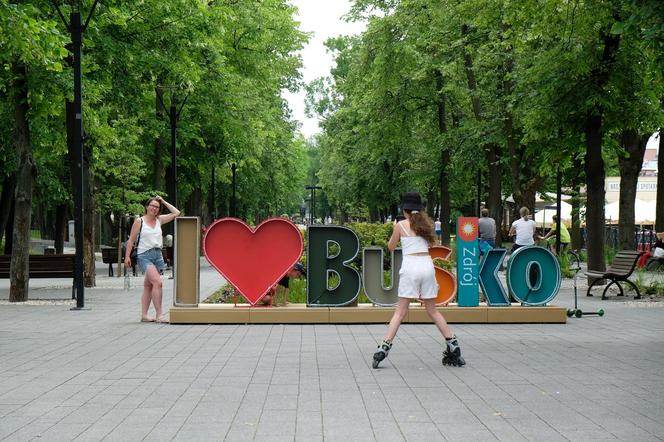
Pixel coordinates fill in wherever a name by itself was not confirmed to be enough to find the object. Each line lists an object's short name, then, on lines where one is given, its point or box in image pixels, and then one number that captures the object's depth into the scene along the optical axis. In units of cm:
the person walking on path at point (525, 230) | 2222
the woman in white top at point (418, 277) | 967
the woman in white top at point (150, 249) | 1423
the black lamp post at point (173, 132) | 2947
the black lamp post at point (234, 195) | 5051
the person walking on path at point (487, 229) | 2541
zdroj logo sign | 1427
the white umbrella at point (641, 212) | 4185
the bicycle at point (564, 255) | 2624
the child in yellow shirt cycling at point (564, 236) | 3043
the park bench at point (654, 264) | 2728
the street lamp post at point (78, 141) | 1688
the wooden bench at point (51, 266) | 2164
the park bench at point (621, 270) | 1884
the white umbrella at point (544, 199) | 4560
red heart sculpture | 1446
